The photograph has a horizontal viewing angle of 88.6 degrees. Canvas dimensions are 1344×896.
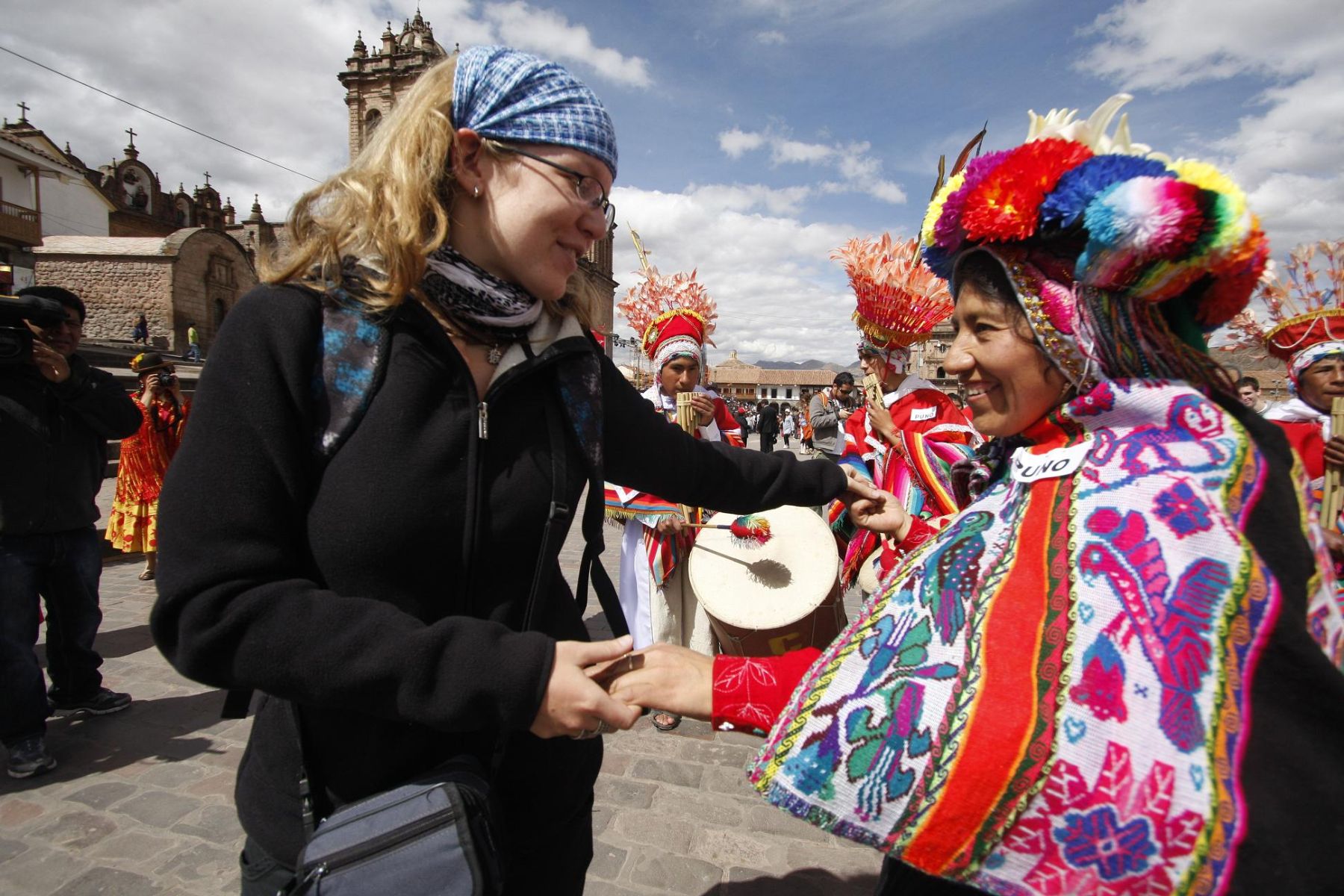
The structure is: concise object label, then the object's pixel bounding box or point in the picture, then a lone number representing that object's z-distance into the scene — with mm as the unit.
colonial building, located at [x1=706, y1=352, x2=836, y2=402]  73938
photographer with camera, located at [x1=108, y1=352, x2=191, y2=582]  6535
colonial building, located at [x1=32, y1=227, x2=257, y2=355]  29531
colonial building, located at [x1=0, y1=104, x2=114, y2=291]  30078
